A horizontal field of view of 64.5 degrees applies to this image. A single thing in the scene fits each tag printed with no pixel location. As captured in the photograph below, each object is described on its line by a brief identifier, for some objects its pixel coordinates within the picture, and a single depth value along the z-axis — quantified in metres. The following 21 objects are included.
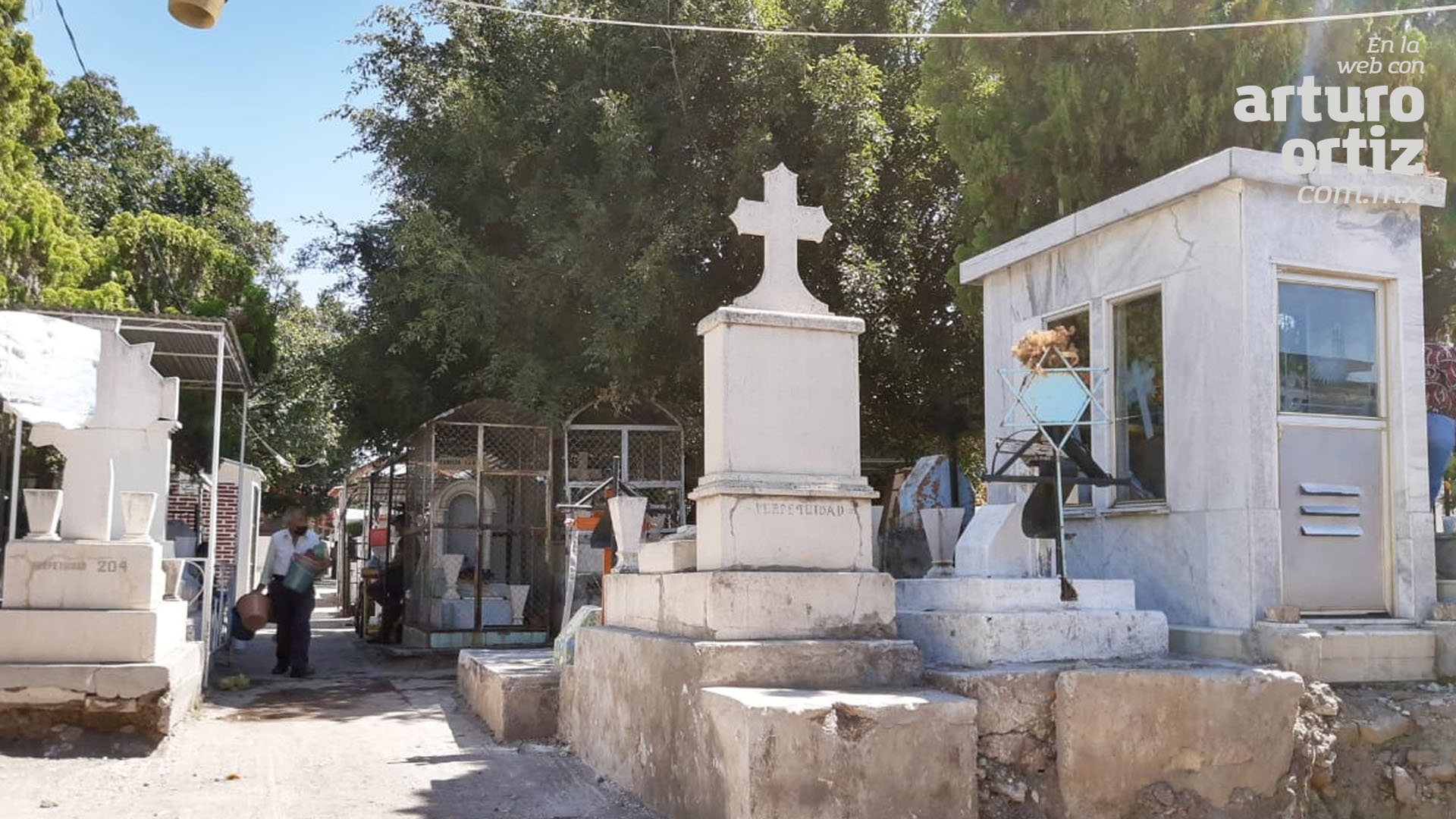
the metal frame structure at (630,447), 14.58
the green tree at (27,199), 12.61
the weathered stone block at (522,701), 8.42
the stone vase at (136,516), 8.25
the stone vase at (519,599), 14.95
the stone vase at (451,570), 15.15
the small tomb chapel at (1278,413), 6.59
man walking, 12.54
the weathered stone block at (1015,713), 5.39
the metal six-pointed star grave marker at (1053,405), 6.46
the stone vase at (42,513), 8.01
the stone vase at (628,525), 7.96
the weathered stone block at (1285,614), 6.37
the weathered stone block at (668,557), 6.45
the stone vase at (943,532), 7.75
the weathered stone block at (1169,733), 5.40
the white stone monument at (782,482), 5.82
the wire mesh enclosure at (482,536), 14.74
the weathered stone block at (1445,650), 6.70
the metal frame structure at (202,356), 9.59
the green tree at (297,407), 23.33
